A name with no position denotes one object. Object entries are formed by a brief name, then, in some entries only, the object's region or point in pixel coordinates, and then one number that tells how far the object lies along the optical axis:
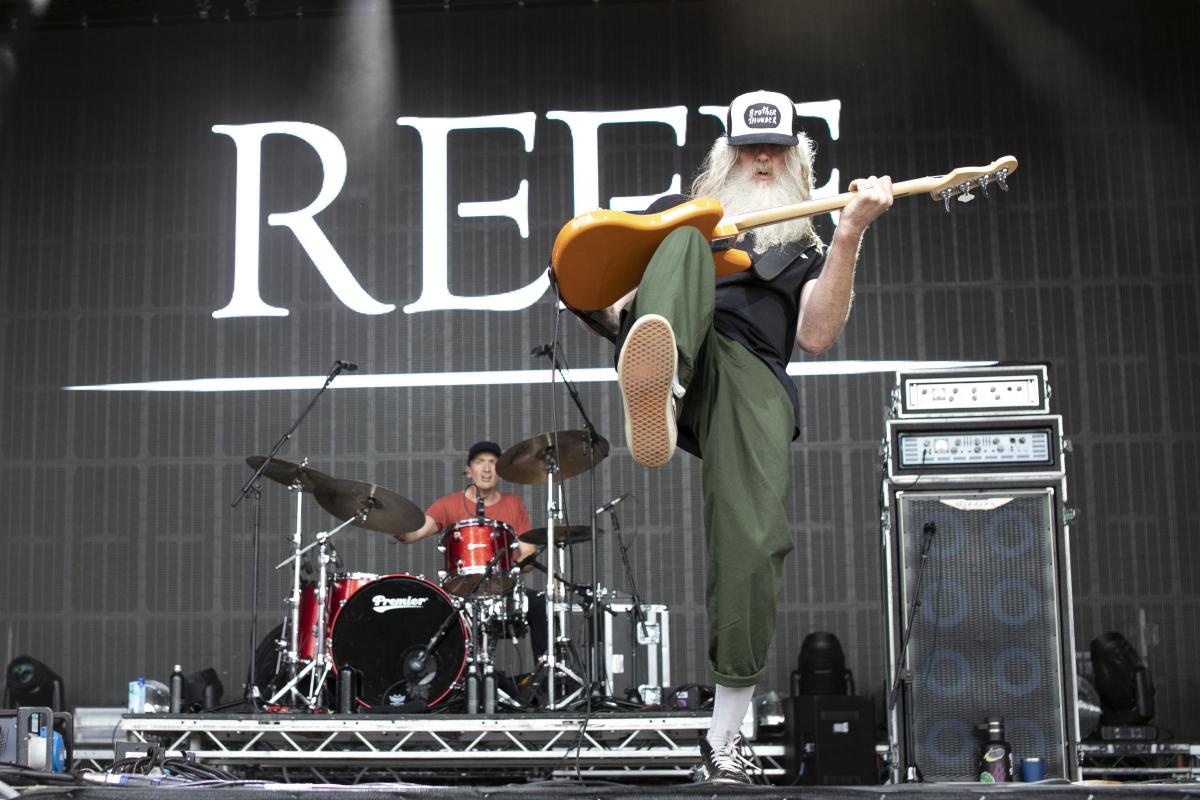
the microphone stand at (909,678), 4.66
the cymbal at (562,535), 6.27
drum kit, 5.82
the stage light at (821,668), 6.48
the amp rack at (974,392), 4.84
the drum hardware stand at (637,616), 6.43
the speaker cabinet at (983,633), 4.66
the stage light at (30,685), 6.80
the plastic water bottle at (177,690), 5.95
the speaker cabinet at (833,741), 5.93
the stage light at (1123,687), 6.27
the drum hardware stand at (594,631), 5.13
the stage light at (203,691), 6.42
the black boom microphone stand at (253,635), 5.74
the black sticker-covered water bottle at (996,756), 4.50
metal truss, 5.16
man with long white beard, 2.46
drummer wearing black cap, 6.95
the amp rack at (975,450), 4.76
